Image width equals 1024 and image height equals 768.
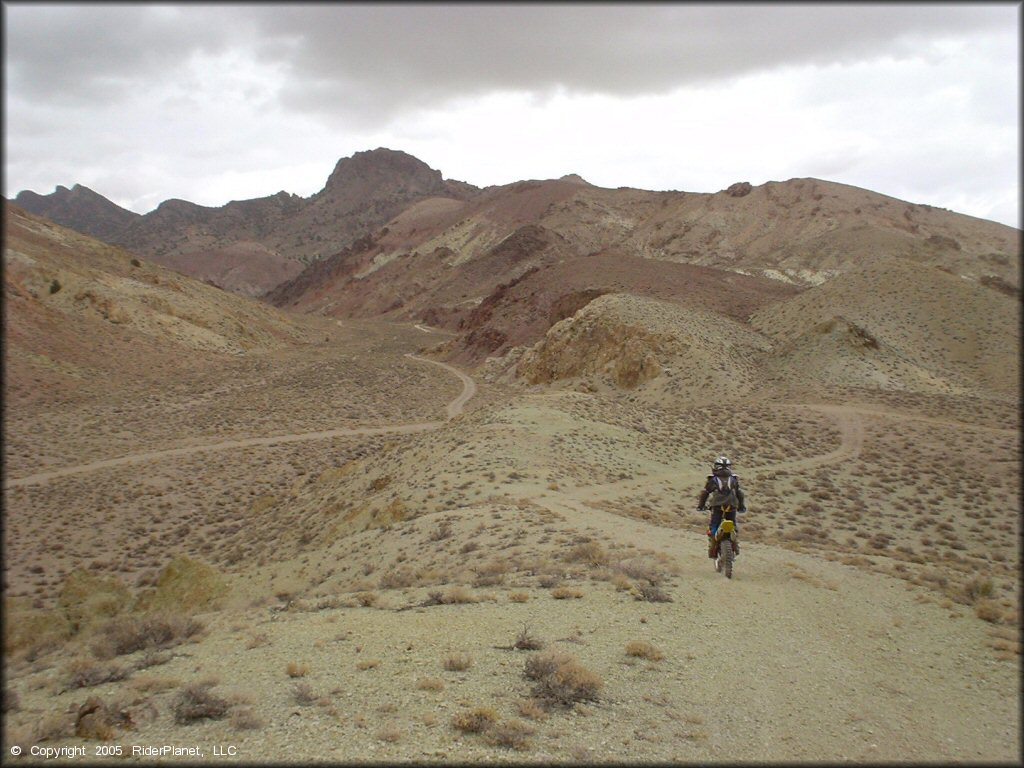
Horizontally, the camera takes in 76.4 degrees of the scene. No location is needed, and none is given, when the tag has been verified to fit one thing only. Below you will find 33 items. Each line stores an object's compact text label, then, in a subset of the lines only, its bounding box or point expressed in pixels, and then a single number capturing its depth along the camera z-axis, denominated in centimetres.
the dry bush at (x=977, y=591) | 903
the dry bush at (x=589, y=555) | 1056
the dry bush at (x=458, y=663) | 648
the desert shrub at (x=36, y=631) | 855
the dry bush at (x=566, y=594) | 888
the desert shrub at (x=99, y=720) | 500
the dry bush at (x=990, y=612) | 835
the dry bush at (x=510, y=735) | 495
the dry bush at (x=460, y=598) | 894
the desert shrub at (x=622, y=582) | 912
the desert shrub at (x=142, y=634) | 744
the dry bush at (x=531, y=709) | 545
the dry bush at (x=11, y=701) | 573
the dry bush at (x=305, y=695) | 572
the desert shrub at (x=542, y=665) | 622
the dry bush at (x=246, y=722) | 519
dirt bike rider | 994
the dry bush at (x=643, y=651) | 687
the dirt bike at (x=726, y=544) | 969
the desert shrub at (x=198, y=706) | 535
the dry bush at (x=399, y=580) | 1063
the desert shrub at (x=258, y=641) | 752
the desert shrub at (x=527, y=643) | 704
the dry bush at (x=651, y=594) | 861
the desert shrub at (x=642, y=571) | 948
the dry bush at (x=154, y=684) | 609
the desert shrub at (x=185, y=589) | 1141
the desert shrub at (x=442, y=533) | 1336
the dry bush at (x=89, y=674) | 640
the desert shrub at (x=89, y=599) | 1059
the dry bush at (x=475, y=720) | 518
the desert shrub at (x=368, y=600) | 929
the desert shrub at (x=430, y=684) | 600
